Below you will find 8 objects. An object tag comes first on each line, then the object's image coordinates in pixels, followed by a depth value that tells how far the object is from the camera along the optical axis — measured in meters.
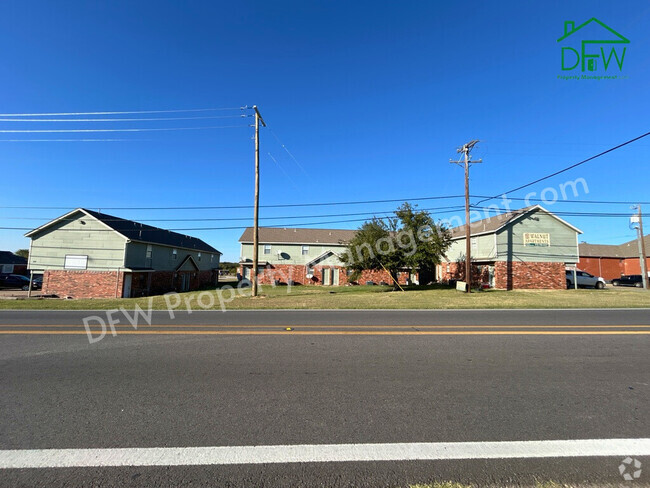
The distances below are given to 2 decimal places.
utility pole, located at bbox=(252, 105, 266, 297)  19.79
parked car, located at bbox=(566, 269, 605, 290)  30.40
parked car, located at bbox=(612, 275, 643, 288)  35.25
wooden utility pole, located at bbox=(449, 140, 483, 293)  23.11
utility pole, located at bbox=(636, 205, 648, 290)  30.52
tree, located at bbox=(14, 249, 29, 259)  71.49
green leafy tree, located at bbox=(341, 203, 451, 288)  24.00
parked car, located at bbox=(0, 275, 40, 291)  34.19
